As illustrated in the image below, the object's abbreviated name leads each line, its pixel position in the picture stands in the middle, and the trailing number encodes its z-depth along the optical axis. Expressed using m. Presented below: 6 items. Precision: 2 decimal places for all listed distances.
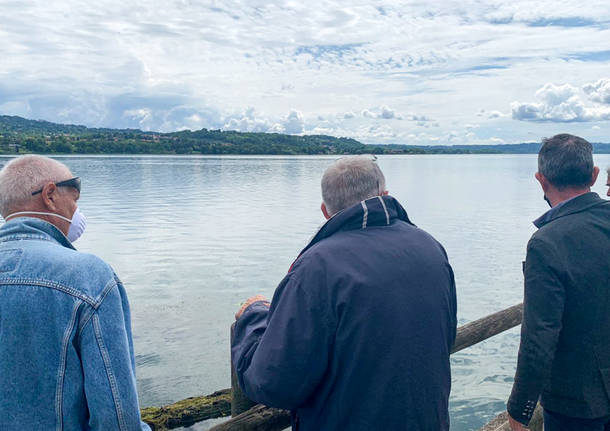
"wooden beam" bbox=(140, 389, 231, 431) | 4.59
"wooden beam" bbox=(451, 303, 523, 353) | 3.95
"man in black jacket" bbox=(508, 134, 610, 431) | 2.96
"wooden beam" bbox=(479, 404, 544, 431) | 4.11
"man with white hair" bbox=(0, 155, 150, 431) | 2.05
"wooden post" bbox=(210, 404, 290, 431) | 2.79
